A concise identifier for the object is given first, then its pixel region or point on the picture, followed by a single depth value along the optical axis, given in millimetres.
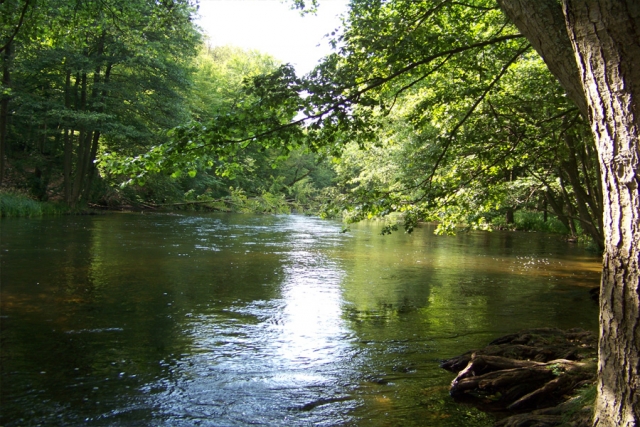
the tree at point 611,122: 2508
